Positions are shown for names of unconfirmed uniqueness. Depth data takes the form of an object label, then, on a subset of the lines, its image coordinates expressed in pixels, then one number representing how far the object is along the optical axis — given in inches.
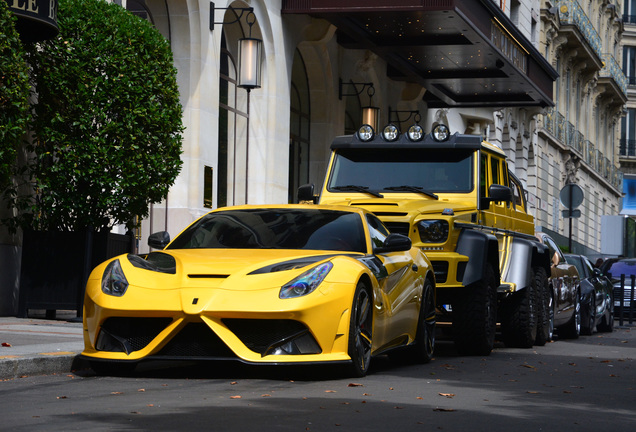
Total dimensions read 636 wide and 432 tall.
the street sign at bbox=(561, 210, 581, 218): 1045.4
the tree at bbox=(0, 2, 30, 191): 470.0
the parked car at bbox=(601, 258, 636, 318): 1072.7
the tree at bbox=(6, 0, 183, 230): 532.7
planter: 548.4
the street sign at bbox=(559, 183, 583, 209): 1051.3
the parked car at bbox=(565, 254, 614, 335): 788.6
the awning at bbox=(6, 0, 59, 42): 484.7
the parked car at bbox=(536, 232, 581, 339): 649.6
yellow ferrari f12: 325.7
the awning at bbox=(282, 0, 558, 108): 856.9
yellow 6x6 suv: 470.9
